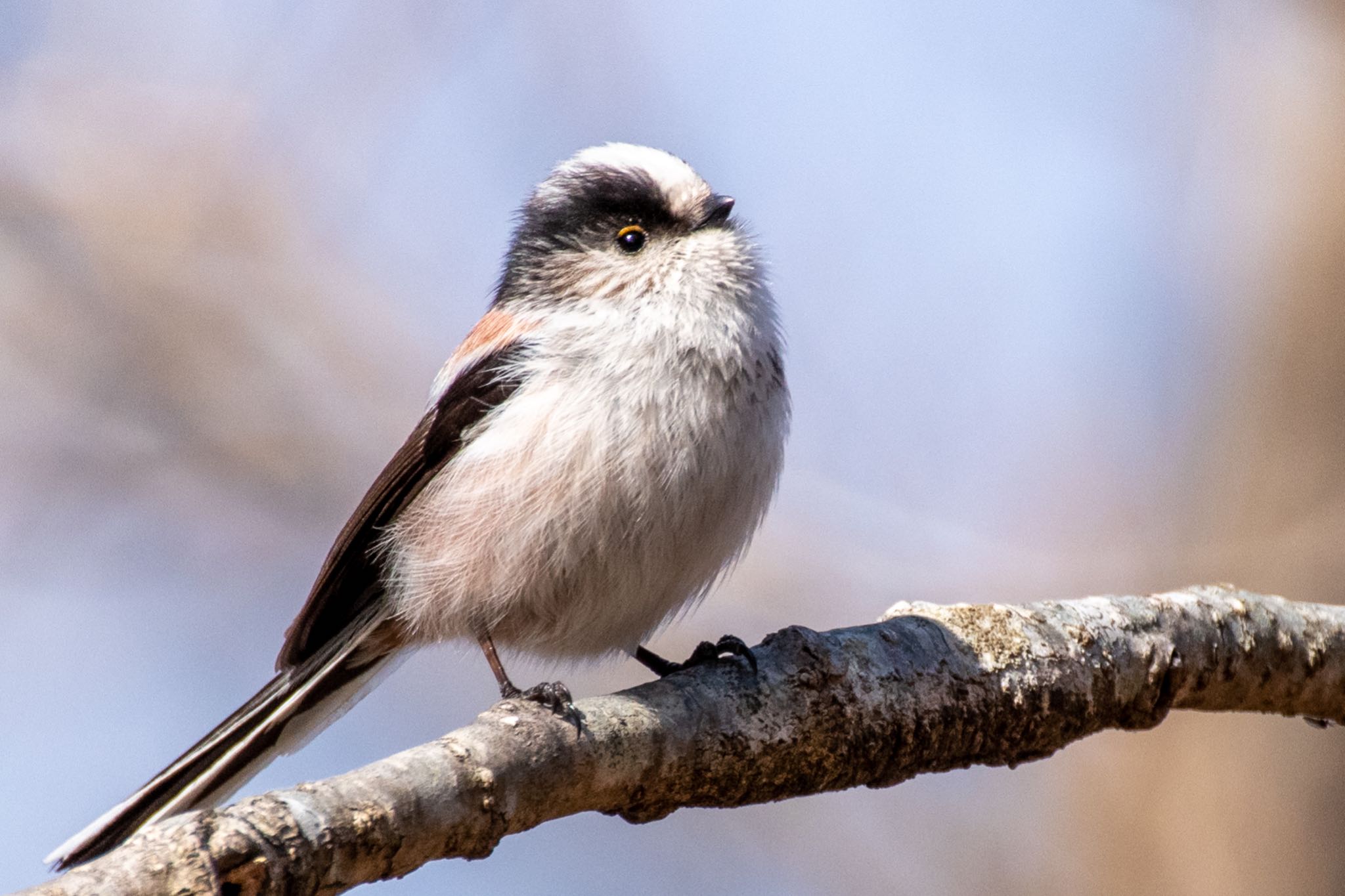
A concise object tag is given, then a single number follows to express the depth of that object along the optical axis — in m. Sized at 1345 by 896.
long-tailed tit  7.09
